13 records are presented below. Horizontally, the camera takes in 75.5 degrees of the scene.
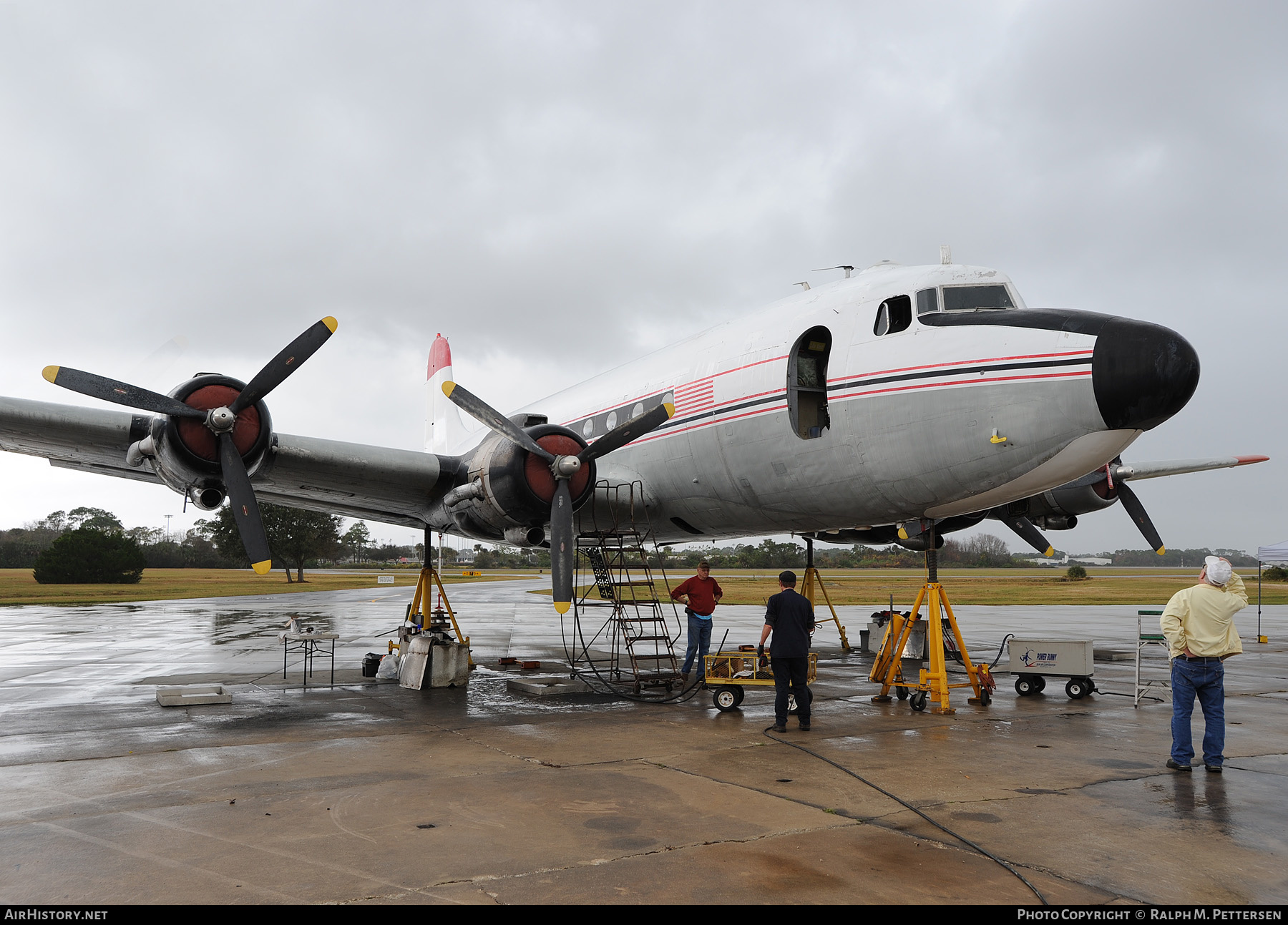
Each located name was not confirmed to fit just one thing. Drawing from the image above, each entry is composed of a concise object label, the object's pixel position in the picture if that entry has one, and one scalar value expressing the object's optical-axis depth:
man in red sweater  12.03
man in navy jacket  8.91
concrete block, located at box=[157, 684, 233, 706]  10.57
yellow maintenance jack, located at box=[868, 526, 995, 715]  10.23
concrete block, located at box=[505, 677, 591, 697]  11.70
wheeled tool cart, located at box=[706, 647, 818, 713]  10.36
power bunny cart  11.42
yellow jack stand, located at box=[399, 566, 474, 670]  14.46
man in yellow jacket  6.99
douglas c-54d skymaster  8.48
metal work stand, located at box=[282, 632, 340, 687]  12.33
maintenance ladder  11.74
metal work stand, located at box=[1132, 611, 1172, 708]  10.83
